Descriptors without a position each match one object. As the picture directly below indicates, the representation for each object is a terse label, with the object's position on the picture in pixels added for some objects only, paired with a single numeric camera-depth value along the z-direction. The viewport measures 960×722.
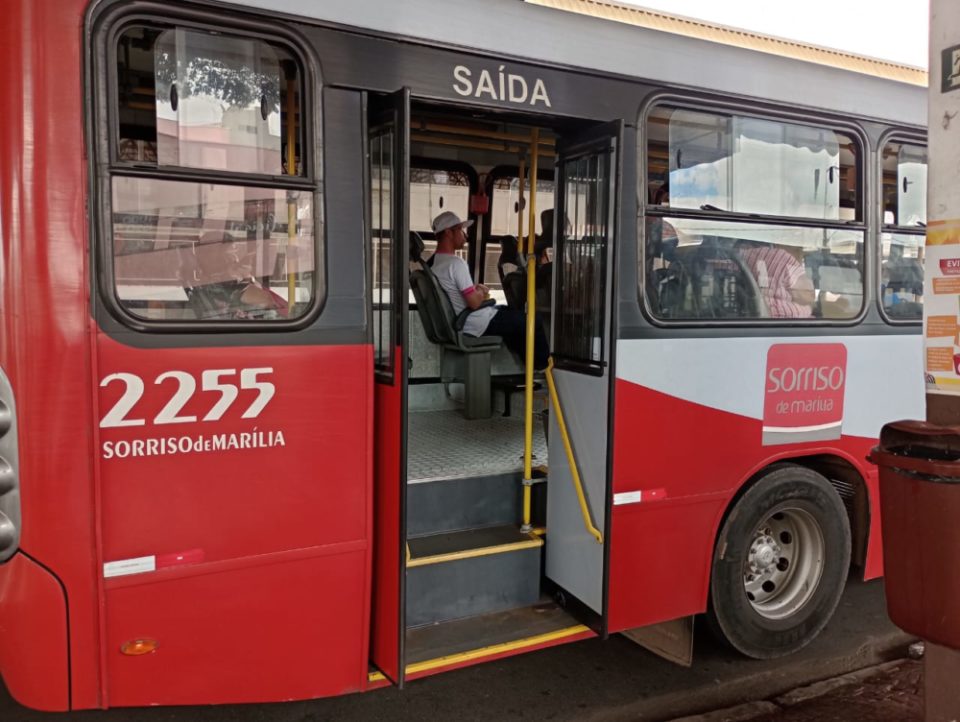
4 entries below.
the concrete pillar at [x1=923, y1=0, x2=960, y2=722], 2.50
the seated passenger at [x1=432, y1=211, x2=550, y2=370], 5.19
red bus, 2.37
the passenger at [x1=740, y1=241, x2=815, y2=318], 3.65
